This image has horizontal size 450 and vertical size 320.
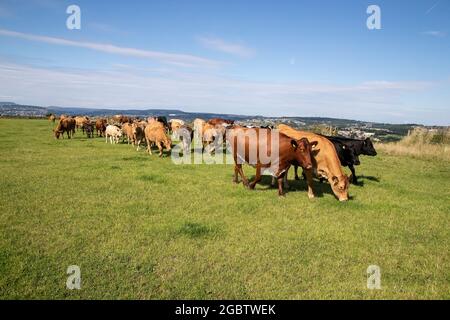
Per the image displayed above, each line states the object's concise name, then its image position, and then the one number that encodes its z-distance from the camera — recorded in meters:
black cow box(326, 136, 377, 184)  14.27
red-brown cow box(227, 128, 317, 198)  11.32
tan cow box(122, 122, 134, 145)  26.18
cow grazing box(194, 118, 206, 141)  26.11
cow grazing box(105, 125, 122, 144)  28.00
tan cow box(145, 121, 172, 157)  20.08
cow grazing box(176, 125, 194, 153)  21.67
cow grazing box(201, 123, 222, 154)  22.64
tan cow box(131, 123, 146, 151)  23.58
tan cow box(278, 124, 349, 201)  11.16
